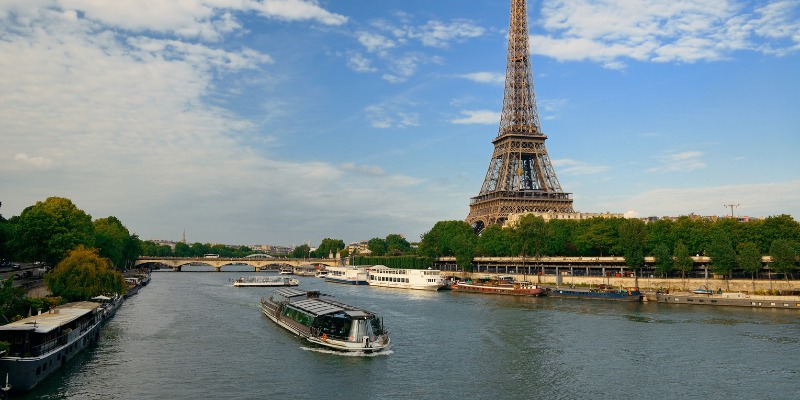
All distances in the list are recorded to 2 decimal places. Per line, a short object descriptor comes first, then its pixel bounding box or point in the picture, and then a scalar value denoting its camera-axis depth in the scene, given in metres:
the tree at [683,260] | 82.75
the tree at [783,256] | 73.06
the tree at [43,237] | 67.19
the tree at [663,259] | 84.50
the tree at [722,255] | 78.06
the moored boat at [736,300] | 65.25
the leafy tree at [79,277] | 49.66
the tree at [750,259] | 75.38
